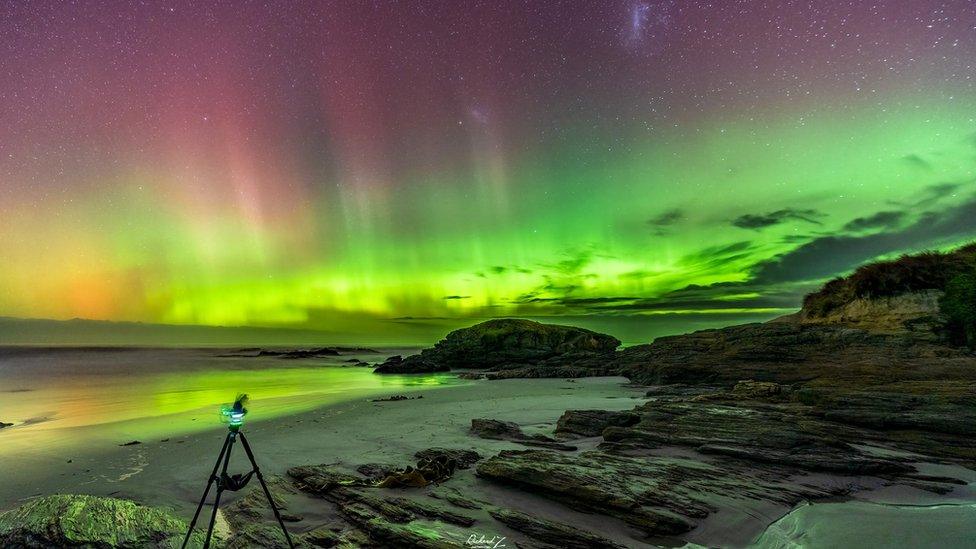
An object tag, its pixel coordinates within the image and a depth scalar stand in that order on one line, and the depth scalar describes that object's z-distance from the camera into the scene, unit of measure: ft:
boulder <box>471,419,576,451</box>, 39.47
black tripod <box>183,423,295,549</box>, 16.28
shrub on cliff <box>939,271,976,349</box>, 65.73
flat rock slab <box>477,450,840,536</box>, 22.26
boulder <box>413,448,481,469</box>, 32.01
